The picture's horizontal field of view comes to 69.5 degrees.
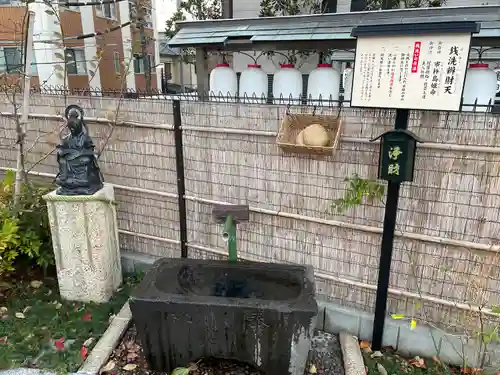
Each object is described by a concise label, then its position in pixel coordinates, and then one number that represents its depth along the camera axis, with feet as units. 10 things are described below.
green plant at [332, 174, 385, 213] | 9.95
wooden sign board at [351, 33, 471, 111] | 7.78
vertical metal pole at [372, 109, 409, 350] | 8.97
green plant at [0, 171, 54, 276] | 12.16
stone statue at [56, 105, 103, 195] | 11.81
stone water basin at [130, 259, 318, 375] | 8.50
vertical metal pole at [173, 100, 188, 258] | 12.26
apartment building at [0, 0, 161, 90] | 47.37
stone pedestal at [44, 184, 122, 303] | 11.76
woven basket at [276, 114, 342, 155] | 9.78
